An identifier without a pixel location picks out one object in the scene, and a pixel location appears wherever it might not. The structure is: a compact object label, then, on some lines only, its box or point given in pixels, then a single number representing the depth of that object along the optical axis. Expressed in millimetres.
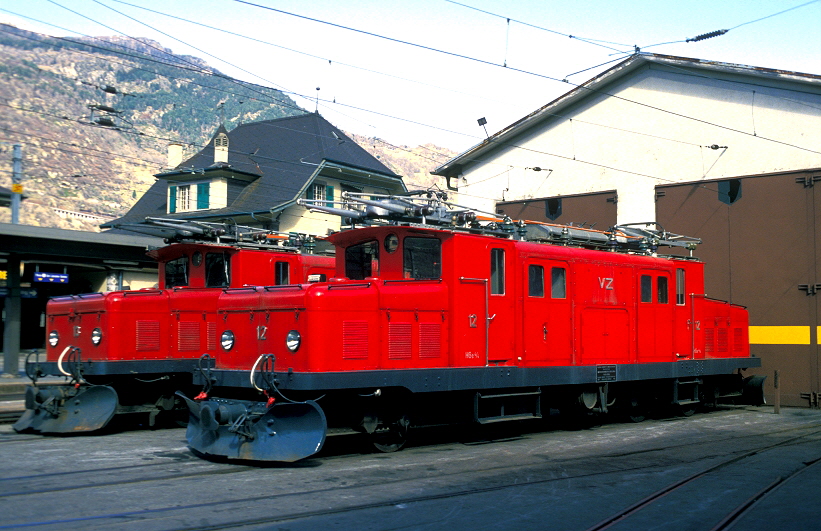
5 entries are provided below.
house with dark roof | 36062
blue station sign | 30641
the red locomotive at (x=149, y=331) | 11789
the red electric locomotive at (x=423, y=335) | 9227
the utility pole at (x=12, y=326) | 20594
